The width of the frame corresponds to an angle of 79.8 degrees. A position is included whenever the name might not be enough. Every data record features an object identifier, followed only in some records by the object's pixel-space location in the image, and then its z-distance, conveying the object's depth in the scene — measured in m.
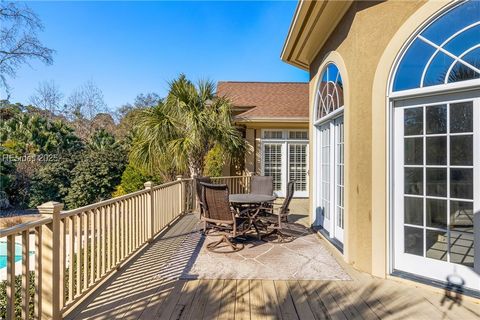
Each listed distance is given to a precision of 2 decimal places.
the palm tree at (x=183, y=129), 7.80
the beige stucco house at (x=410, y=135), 3.06
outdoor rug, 3.69
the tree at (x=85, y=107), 19.73
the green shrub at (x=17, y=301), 3.40
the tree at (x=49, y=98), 20.11
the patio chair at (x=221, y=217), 4.52
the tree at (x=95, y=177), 10.52
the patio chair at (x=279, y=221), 5.24
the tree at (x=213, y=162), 9.34
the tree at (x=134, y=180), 9.92
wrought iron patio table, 5.11
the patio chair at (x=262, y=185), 6.61
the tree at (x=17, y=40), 12.65
